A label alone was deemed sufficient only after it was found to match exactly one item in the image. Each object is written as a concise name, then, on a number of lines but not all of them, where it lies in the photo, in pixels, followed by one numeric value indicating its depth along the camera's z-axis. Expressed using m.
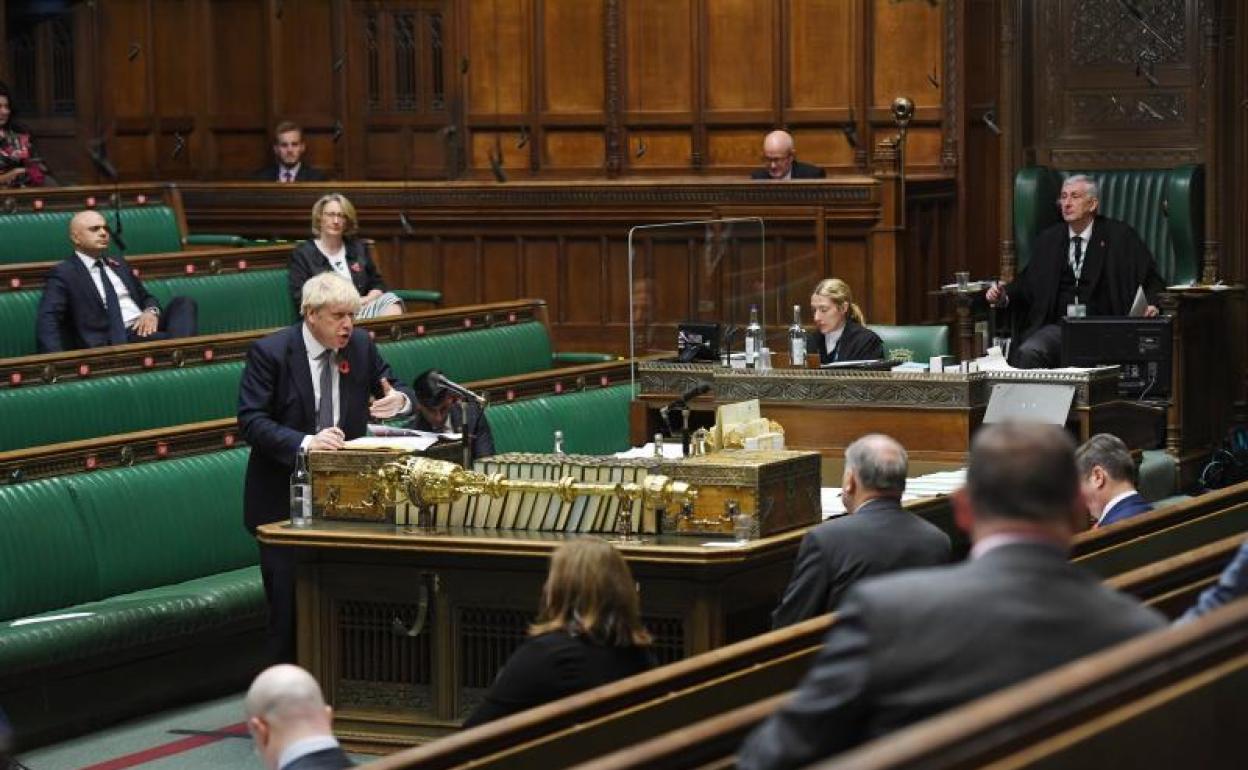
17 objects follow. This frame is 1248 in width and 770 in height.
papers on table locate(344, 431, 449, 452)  13.92
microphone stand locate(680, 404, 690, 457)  14.25
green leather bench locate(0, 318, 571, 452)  17.95
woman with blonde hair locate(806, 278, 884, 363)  19.64
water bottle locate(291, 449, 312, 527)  14.06
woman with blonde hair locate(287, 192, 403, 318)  23.09
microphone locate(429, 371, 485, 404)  14.70
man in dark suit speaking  14.42
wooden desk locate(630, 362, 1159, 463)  17.91
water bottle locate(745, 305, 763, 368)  19.20
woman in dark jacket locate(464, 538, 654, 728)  10.20
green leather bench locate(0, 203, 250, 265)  24.36
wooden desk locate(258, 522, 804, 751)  12.86
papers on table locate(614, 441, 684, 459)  15.39
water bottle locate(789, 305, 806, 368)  19.20
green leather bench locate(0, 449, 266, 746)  14.76
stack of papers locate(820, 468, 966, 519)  14.64
